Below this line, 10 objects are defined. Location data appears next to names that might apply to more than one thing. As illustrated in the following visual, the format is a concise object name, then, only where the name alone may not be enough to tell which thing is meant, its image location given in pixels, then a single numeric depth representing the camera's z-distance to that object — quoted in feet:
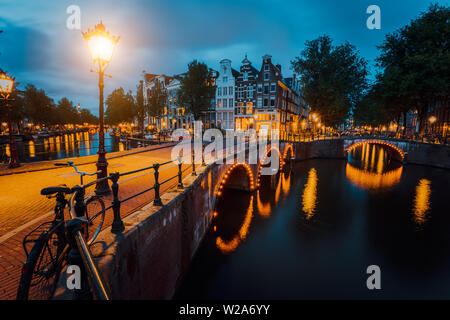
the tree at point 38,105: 156.29
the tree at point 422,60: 88.48
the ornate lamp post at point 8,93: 32.49
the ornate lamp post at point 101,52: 20.50
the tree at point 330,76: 114.32
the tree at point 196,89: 115.03
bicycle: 8.02
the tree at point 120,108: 176.24
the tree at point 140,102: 150.30
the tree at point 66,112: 214.63
